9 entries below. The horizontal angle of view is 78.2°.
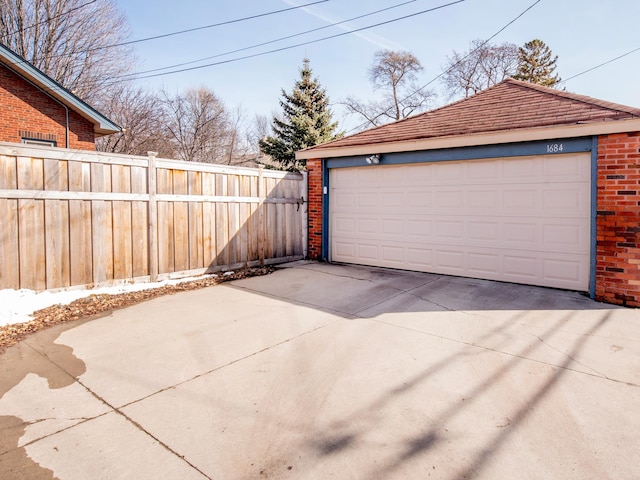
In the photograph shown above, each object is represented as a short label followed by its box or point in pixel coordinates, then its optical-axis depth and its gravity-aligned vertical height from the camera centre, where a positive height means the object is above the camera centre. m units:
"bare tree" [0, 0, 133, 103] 17.64 +9.03
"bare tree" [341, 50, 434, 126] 25.73 +9.53
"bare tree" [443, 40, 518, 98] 25.05 +10.37
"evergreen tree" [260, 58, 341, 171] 21.25 +5.70
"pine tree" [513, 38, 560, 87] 26.05 +10.81
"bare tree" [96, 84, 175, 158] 20.20 +5.93
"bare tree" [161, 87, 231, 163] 26.09 +7.08
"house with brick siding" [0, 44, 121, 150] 9.65 +3.14
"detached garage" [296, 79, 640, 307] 5.45 +0.58
